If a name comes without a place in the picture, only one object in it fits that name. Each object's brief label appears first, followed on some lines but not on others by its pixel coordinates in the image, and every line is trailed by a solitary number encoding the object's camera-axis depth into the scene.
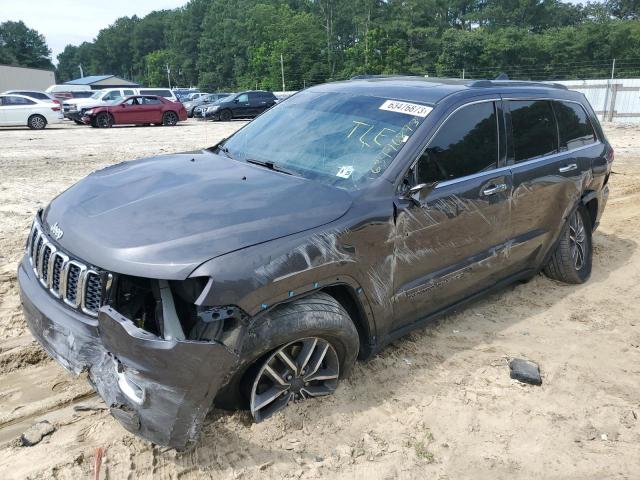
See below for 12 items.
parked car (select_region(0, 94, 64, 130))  20.27
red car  22.11
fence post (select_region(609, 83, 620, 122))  23.72
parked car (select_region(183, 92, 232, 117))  30.70
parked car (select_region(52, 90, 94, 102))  33.12
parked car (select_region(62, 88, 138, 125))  23.47
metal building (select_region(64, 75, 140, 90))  65.50
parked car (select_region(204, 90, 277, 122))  26.55
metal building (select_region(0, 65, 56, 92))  51.75
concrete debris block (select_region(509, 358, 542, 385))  3.48
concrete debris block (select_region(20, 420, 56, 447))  2.76
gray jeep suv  2.38
